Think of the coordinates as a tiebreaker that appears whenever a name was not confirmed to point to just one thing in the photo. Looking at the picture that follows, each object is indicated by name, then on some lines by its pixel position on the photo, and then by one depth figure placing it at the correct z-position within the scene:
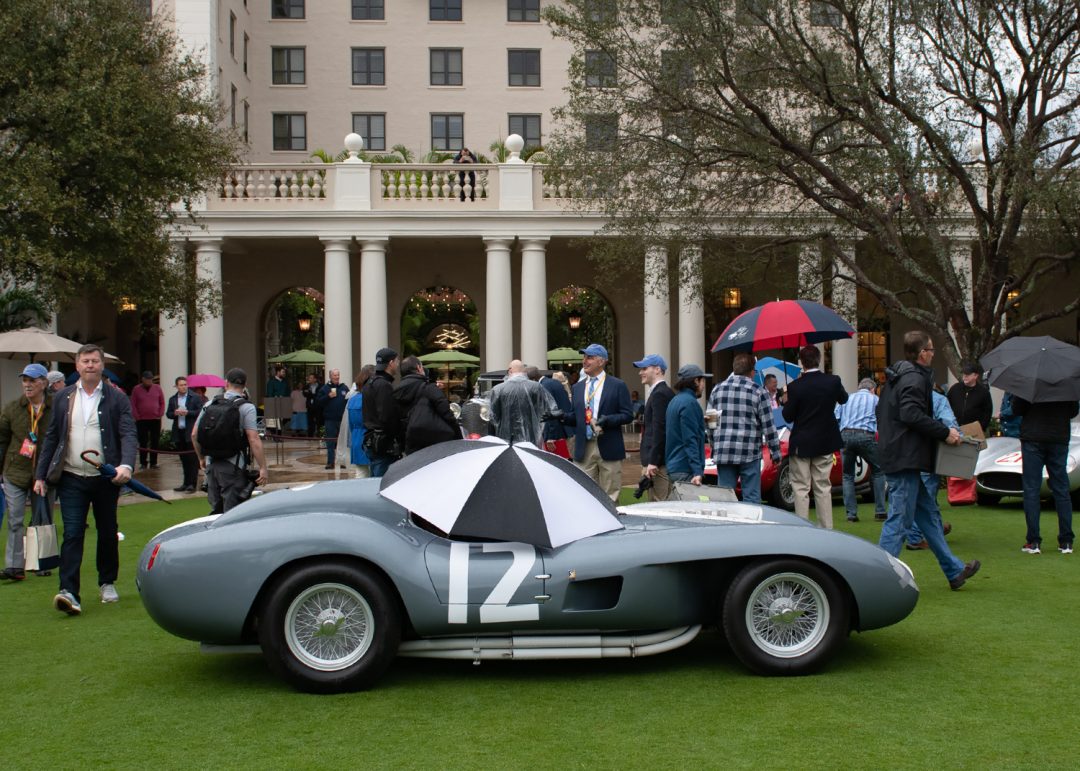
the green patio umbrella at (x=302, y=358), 36.59
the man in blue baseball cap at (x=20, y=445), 9.09
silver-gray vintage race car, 5.54
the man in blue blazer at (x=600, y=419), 11.31
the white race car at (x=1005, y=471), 12.92
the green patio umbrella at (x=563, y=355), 38.50
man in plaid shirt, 9.57
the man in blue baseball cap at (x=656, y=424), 10.05
